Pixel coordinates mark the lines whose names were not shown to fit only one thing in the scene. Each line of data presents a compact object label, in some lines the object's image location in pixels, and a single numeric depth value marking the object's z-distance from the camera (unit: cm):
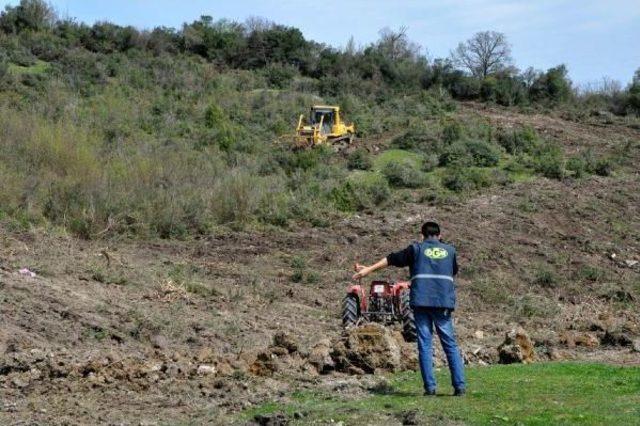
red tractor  1828
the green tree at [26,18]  6650
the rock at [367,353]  1272
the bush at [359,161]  4084
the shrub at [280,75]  6100
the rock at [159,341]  1591
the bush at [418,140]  4484
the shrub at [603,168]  4056
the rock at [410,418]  921
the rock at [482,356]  1481
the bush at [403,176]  3744
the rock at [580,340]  1725
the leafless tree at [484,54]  6962
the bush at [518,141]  4506
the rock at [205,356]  1305
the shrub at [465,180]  3688
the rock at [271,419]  919
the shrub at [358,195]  3416
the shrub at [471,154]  4131
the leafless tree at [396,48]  7466
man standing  1054
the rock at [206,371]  1214
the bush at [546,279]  2683
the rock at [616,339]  1720
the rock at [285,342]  1334
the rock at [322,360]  1276
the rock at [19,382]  1170
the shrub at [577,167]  3941
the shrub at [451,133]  4550
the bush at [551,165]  3928
